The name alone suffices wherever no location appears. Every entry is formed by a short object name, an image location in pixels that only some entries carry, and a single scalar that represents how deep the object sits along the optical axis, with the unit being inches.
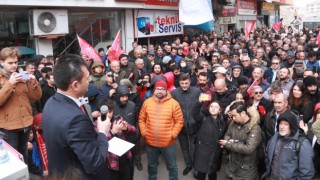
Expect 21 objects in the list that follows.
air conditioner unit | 270.9
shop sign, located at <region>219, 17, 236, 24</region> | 620.3
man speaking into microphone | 68.3
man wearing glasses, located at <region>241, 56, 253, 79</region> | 240.9
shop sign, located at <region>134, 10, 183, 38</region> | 399.0
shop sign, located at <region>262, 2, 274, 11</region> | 870.7
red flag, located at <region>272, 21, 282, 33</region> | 656.4
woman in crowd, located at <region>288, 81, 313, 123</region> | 162.5
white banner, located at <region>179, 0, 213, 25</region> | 377.2
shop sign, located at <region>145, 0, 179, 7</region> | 409.5
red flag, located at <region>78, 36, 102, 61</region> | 245.4
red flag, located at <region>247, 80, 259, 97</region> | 175.4
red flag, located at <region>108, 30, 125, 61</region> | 262.6
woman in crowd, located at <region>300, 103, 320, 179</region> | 138.0
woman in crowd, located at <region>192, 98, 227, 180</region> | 138.7
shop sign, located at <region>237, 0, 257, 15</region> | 713.8
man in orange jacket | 141.4
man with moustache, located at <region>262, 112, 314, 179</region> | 116.8
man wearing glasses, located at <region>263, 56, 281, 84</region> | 227.7
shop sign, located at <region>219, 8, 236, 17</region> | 600.5
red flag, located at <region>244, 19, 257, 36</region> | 478.7
